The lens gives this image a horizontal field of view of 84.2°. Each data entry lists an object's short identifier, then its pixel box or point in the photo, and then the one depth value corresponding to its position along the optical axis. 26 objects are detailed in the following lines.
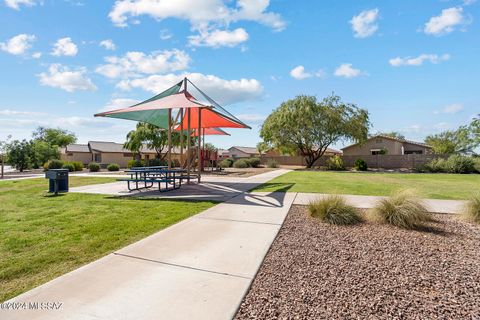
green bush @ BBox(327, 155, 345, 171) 27.19
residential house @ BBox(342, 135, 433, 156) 37.31
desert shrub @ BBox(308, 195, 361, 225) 5.33
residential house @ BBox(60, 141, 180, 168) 41.28
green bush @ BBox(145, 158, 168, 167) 30.92
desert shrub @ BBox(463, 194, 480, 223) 5.52
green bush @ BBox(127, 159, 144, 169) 31.09
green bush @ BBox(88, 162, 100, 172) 26.59
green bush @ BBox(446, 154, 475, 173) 22.03
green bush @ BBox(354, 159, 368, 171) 26.88
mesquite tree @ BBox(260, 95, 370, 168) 27.20
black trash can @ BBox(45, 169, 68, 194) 9.01
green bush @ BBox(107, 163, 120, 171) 26.94
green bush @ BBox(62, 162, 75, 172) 26.36
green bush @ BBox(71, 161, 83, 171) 28.43
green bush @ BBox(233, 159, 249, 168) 29.73
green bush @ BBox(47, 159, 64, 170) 25.81
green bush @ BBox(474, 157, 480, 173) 21.32
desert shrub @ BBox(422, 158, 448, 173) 22.92
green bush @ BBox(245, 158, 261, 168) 31.42
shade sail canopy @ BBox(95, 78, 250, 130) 10.07
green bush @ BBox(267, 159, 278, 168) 31.10
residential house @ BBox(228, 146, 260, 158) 61.97
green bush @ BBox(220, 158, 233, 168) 31.23
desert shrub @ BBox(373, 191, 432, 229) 5.09
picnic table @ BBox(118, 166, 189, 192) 9.43
